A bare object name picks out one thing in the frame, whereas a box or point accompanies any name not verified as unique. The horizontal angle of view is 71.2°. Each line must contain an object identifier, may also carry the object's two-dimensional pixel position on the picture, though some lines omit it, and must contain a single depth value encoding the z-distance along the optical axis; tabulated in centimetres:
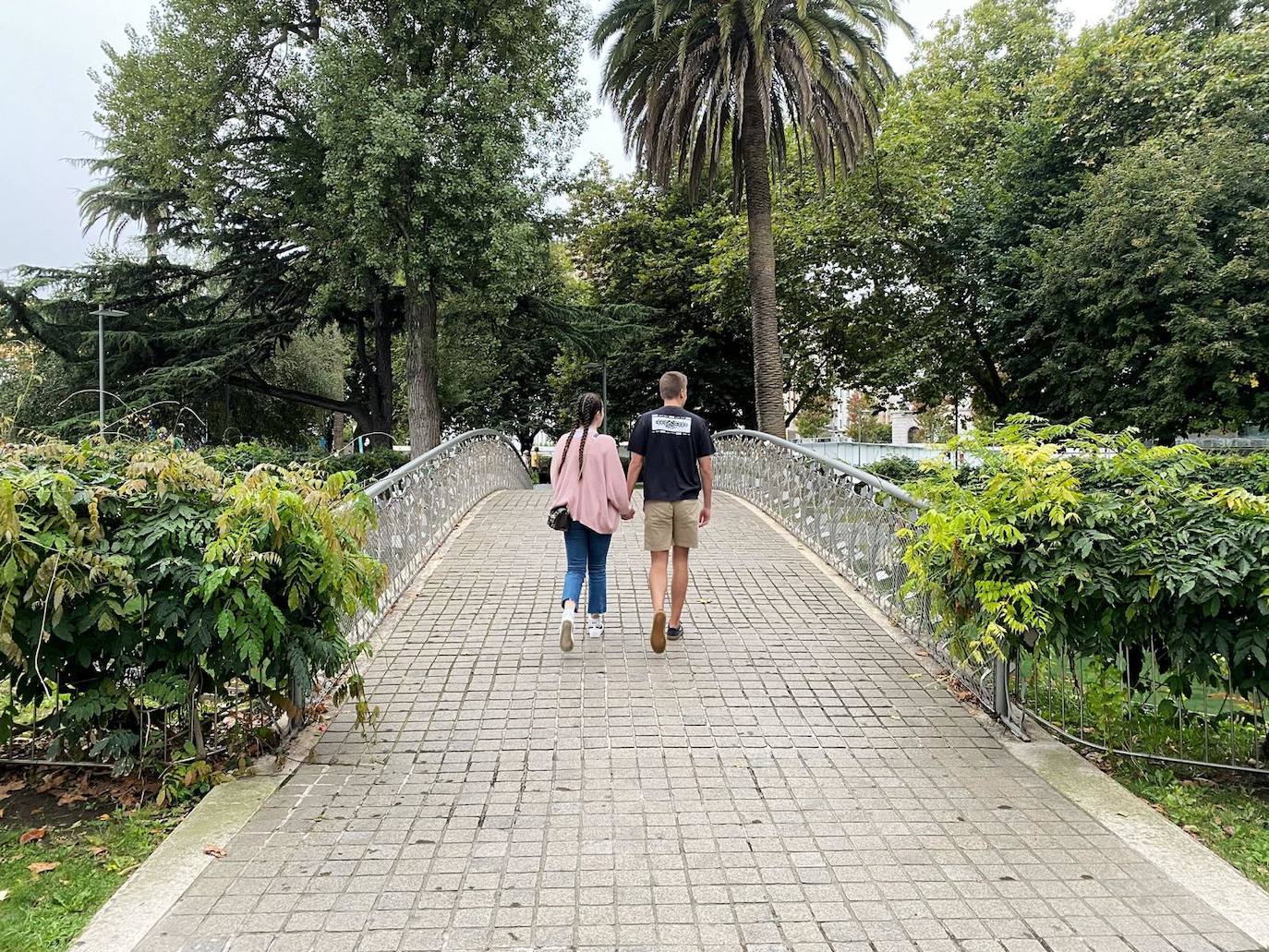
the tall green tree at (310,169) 1942
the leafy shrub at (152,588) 382
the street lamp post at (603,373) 2991
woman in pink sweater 645
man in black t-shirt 655
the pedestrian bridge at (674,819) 312
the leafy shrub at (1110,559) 412
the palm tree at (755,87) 1673
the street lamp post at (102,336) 2173
